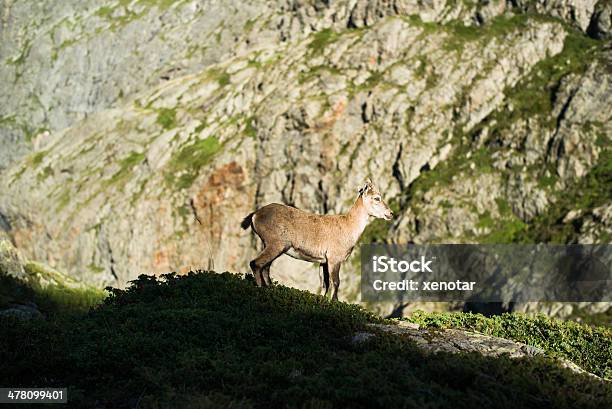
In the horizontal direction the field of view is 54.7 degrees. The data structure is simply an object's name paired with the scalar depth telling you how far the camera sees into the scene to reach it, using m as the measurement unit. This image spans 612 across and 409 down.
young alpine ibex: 18.97
